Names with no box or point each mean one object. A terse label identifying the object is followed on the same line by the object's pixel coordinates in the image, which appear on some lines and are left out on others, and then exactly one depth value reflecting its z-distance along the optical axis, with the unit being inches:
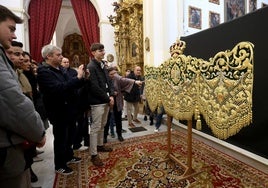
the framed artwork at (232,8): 258.1
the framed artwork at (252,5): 288.5
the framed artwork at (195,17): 224.3
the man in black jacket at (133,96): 201.3
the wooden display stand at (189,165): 101.0
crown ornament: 103.8
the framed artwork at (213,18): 243.6
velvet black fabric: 100.3
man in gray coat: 42.8
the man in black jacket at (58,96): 98.0
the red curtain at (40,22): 310.0
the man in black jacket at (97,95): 113.3
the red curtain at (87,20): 339.9
